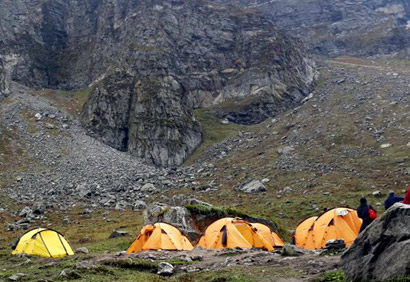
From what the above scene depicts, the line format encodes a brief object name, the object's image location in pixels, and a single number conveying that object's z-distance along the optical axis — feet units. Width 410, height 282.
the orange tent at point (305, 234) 75.82
